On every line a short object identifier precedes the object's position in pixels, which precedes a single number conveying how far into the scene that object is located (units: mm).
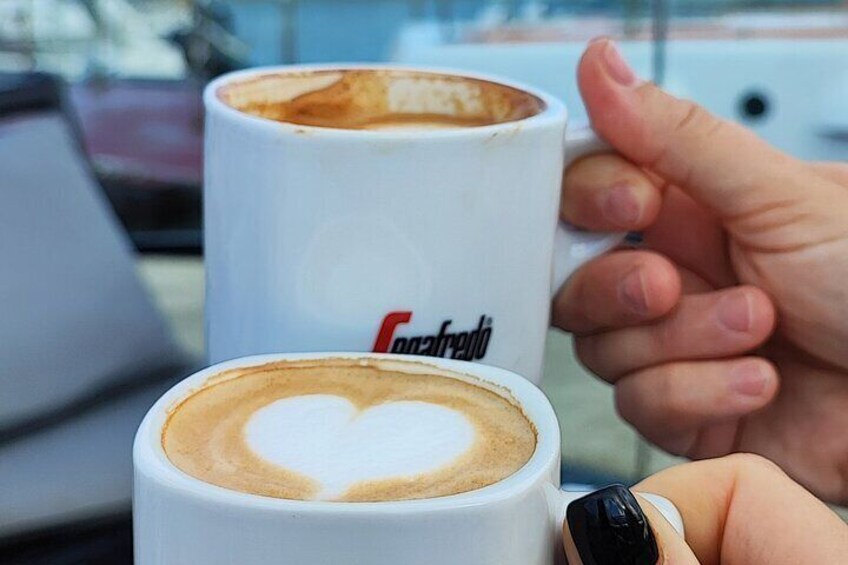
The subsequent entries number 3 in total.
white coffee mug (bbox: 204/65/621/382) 395
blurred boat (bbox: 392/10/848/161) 1760
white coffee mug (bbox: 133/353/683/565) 262
